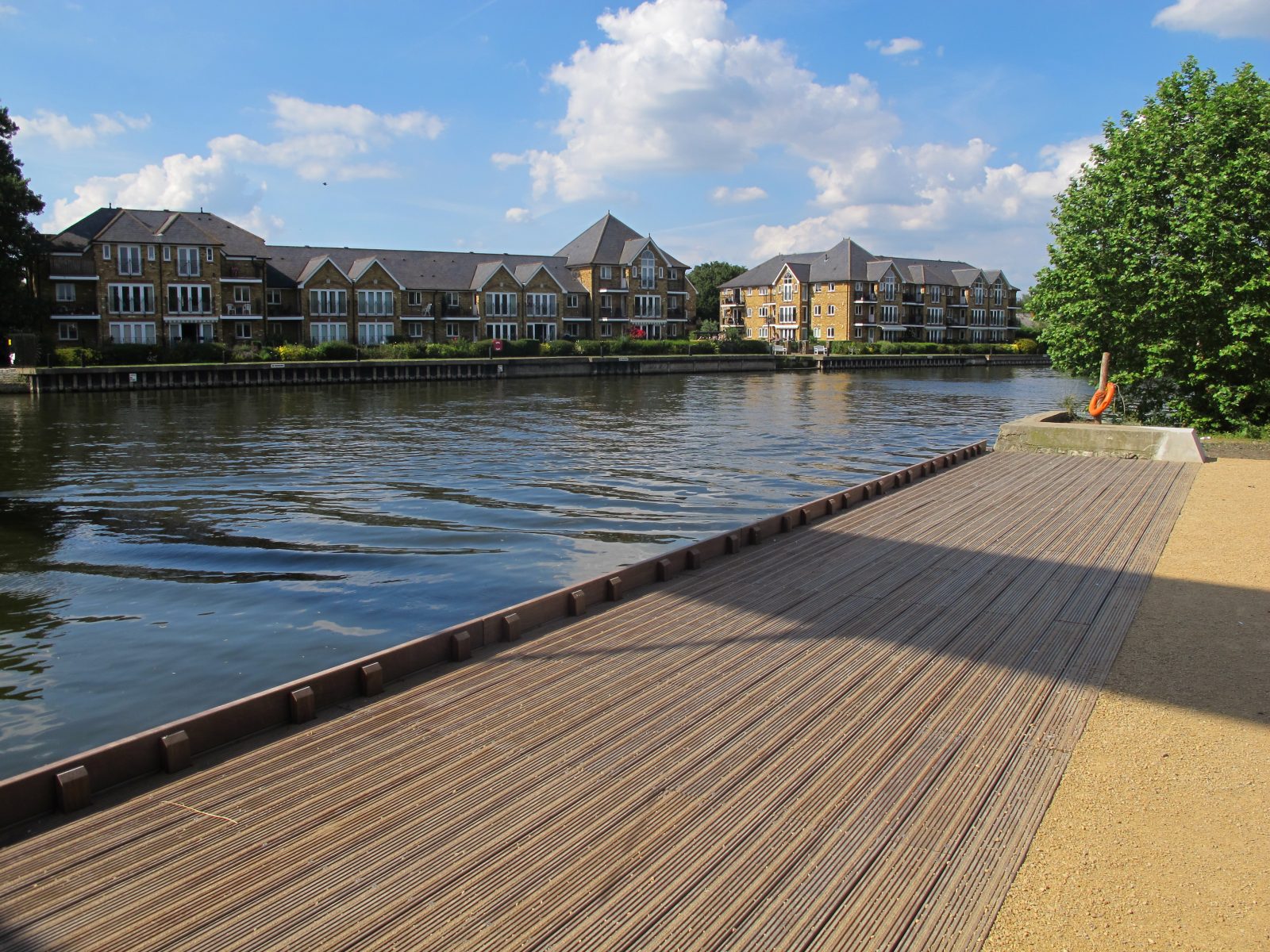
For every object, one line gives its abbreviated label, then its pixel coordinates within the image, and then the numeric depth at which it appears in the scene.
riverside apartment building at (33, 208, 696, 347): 62.38
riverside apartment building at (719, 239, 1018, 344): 106.50
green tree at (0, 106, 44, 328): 51.94
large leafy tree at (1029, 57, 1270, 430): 22.61
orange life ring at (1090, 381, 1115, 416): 22.45
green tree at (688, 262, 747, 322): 125.88
